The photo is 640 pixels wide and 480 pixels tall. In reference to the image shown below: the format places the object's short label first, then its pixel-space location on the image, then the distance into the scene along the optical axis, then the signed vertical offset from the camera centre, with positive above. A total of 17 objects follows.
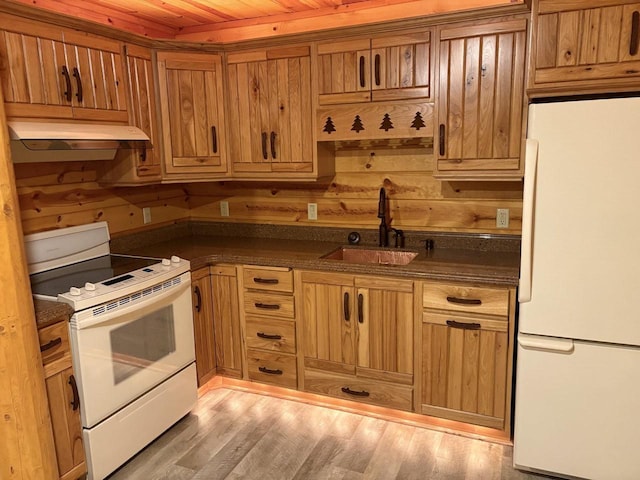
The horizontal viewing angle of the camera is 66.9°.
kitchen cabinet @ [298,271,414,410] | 2.59 -0.95
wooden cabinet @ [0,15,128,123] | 2.11 +0.46
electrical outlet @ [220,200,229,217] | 3.55 -0.30
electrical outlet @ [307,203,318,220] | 3.28 -0.31
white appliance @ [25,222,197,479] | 2.15 -0.80
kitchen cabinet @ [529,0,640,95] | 1.95 +0.45
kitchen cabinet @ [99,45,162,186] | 2.73 +0.25
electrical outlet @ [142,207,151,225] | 3.28 -0.31
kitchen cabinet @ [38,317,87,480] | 2.01 -0.97
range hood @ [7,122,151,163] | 2.09 +0.14
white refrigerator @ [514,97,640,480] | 1.90 -0.54
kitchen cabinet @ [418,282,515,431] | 2.37 -0.96
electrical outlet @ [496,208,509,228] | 2.79 -0.33
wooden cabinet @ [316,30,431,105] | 2.57 +0.51
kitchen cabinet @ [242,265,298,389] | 2.85 -0.95
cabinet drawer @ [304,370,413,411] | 2.66 -1.28
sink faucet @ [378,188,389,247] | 2.96 -0.36
